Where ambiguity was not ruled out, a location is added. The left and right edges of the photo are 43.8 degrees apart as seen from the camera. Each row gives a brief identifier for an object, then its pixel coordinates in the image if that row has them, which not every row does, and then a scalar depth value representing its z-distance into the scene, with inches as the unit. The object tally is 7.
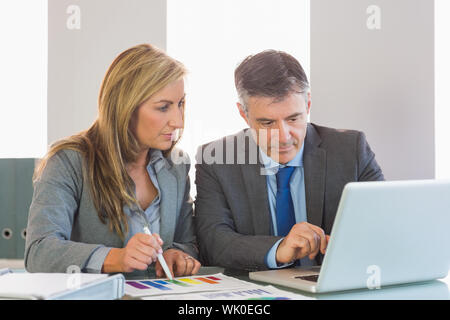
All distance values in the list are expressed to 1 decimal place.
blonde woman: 63.5
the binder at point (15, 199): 87.8
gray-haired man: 69.1
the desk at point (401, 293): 46.1
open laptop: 43.3
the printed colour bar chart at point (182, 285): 46.3
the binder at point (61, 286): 38.3
